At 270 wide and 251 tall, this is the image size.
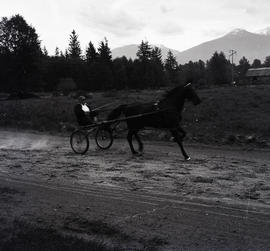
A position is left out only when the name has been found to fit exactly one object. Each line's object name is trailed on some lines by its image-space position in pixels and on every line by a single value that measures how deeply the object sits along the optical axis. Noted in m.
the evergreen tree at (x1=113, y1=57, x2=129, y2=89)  74.25
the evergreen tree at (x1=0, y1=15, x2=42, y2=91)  61.62
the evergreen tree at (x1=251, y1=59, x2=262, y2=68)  159.88
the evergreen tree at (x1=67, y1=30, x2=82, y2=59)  100.75
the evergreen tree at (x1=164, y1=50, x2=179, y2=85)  90.82
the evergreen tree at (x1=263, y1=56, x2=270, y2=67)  154.20
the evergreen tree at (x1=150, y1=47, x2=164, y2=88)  79.60
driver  14.45
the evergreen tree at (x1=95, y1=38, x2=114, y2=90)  68.81
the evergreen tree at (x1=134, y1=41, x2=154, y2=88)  76.38
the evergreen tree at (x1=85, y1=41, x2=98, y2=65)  79.02
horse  13.18
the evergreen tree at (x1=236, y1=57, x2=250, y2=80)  133.88
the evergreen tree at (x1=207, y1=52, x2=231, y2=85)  99.49
